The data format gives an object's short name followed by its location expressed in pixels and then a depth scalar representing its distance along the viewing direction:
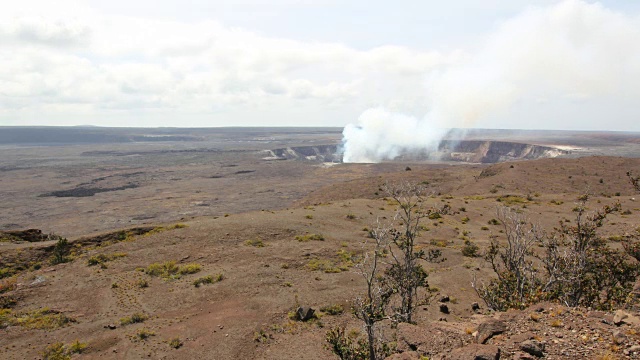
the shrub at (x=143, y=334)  19.75
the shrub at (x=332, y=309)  22.21
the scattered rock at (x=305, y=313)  21.34
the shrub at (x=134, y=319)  21.44
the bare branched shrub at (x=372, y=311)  12.36
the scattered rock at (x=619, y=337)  9.41
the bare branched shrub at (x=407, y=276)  18.91
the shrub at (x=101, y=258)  29.95
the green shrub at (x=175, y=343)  18.91
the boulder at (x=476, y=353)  9.65
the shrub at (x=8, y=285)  25.55
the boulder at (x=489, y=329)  11.25
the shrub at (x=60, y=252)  30.59
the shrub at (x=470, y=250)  33.06
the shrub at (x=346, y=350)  13.12
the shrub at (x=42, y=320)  21.17
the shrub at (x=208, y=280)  26.36
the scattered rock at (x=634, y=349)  8.96
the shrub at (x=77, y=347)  18.73
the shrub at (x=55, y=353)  18.09
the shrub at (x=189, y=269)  28.29
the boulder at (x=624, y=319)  10.46
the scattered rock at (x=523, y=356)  9.61
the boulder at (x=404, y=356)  11.14
